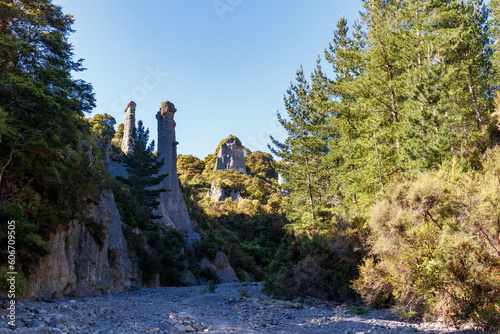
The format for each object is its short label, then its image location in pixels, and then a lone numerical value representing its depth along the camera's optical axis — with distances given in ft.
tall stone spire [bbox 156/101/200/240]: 97.30
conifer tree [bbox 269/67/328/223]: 68.90
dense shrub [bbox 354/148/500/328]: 23.32
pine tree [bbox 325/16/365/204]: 54.16
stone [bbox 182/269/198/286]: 74.48
